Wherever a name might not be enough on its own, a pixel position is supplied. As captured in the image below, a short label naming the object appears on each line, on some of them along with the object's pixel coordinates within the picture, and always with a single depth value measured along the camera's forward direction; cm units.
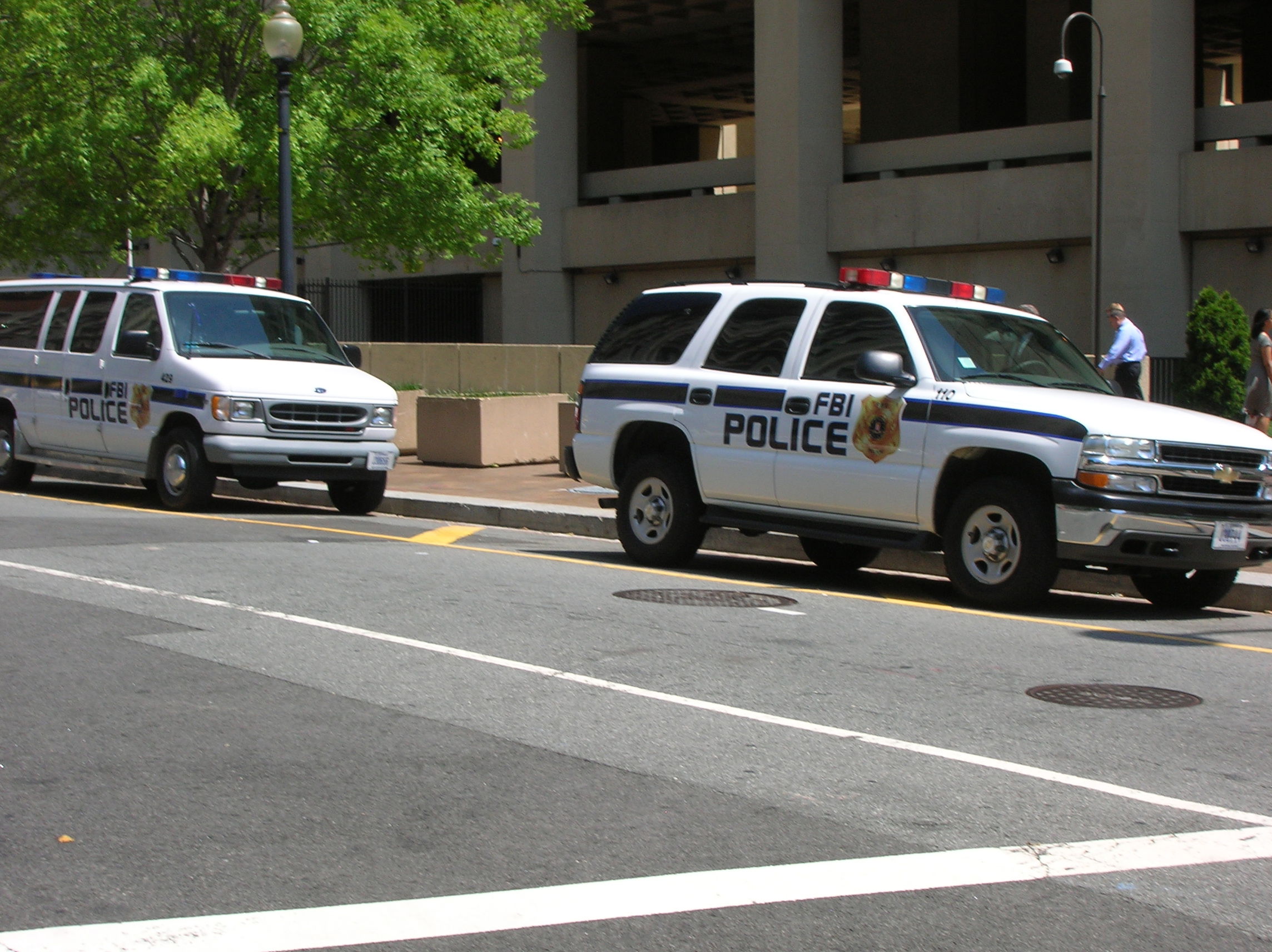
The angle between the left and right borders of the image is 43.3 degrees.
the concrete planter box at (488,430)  2044
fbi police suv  957
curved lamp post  2336
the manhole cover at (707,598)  1011
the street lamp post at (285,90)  1841
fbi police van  1502
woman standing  1603
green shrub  2208
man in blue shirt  1852
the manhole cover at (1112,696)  728
